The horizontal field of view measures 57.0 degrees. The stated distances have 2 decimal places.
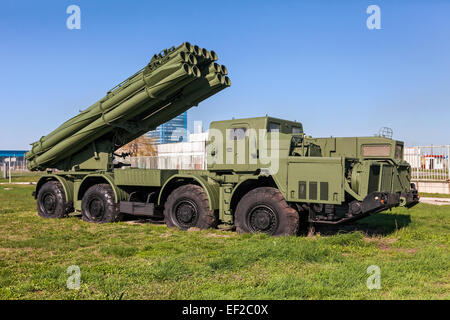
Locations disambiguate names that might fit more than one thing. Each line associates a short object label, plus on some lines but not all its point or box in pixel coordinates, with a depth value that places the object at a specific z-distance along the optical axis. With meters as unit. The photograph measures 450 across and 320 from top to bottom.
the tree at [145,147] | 47.09
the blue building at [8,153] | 77.81
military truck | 8.12
